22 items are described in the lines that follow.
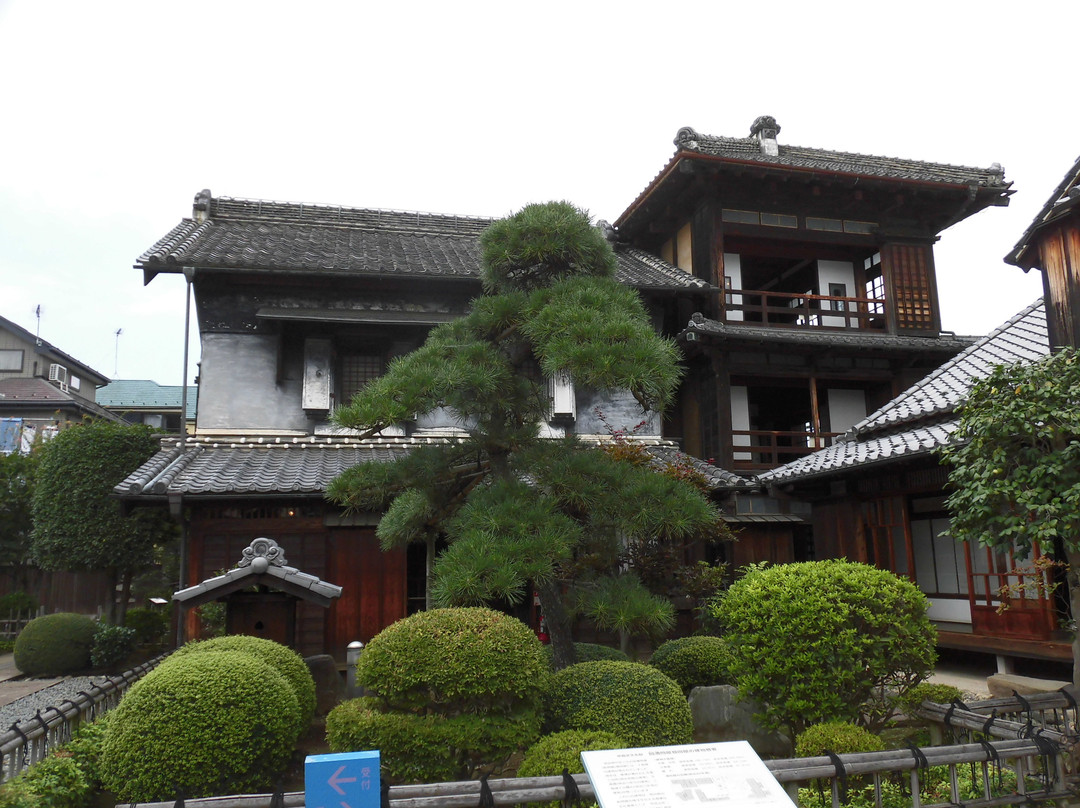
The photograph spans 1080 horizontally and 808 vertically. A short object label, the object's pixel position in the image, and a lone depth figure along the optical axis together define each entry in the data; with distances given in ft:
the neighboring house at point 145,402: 117.91
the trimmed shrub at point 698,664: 29.55
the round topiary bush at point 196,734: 19.76
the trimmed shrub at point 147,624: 54.08
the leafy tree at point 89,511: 48.62
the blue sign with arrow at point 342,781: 12.92
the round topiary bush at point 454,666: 19.86
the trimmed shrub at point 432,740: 19.66
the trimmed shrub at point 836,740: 19.65
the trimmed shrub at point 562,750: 18.66
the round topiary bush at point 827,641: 21.25
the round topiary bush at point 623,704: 21.48
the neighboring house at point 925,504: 36.99
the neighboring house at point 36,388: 89.35
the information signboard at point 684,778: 13.24
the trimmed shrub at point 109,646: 45.16
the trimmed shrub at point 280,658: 24.91
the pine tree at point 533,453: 21.80
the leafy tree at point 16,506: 63.98
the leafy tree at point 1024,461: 19.67
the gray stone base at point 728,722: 24.94
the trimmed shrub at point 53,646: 45.03
